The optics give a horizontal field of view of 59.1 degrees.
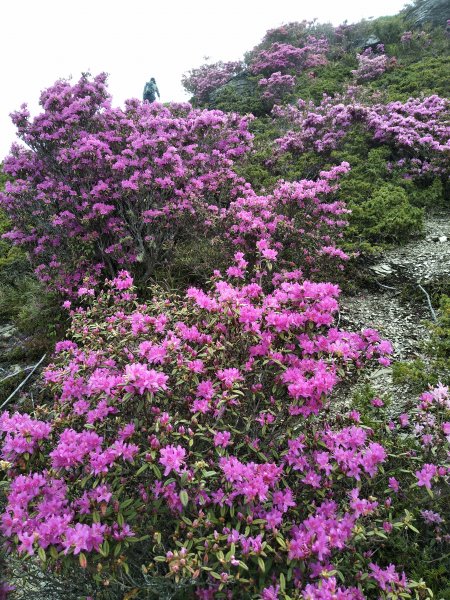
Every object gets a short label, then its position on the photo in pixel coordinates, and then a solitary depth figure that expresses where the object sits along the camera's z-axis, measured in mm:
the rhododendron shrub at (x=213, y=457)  1810
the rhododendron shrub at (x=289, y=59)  16869
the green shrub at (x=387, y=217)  6090
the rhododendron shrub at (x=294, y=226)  4965
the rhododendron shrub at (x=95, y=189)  5691
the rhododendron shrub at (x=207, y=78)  18312
